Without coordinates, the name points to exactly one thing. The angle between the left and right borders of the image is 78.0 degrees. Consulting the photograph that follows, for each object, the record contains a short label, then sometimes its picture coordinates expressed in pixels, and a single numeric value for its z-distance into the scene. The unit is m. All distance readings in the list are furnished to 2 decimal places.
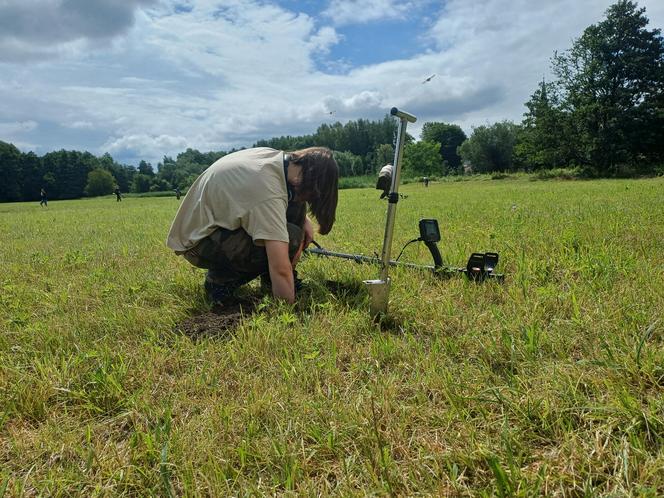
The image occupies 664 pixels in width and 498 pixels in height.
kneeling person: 2.97
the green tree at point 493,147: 61.38
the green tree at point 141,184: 98.00
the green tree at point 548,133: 38.28
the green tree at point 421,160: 75.00
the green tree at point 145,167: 118.92
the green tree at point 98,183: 82.44
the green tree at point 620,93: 35.84
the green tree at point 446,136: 100.31
